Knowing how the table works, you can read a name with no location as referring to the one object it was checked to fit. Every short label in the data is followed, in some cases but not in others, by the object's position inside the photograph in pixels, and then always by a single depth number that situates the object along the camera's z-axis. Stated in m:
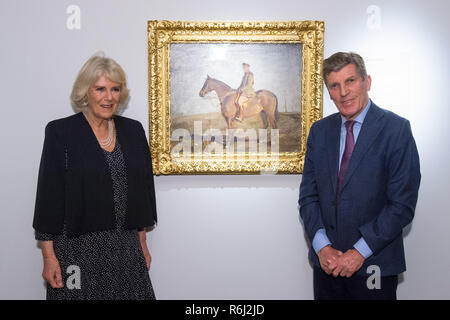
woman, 2.16
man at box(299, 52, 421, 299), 2.00
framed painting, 2.61
